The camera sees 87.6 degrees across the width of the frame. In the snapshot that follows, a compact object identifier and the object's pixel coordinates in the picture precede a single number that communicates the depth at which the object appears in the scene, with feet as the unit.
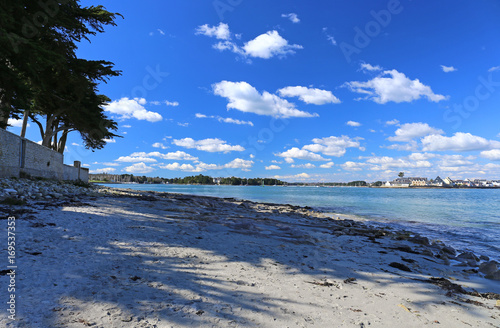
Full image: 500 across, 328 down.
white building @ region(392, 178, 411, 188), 552.86
